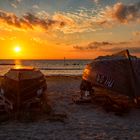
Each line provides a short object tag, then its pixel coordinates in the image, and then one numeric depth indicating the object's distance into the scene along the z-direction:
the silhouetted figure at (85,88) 8.70
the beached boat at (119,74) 6.92
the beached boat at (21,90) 6.54
